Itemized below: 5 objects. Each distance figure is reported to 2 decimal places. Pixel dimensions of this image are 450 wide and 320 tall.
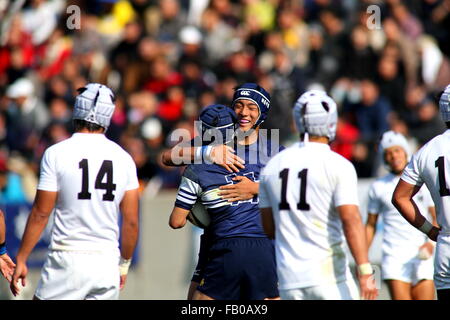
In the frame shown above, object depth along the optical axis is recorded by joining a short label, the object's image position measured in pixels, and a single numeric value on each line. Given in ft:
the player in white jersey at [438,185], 48.67
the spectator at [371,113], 102.42
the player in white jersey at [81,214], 49.67
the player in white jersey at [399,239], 68.95
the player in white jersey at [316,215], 45.01
